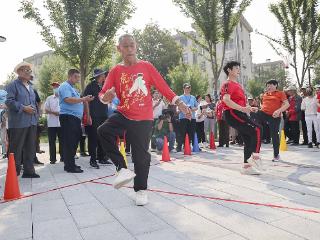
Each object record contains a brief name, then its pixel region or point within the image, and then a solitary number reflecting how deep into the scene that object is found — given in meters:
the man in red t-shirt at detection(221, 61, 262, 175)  4.92
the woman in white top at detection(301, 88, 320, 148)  8.81
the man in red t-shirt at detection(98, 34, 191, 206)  3.29
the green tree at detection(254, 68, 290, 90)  48.40
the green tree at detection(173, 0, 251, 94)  12.75
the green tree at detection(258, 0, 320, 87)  13.76
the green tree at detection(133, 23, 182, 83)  39.30
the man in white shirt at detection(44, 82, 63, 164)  7.41
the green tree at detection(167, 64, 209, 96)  32.71
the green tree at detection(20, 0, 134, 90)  11.76
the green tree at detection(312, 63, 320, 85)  39.03
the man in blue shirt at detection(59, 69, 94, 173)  5.67
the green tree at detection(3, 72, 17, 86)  53.31
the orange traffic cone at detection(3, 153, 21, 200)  3.90
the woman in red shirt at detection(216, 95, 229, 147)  9.86
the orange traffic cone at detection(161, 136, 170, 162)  6.91
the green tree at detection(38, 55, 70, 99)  36.68
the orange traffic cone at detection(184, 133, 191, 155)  7.96
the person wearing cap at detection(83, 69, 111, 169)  6.25
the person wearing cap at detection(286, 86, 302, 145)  10.02
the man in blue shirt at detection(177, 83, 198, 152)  8.69
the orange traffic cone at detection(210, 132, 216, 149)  9.28
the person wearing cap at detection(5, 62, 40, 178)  5.06
